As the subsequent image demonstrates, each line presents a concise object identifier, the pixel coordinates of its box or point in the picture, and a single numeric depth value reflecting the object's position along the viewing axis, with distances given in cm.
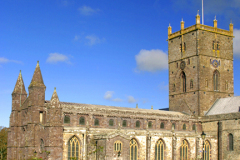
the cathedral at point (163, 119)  5659
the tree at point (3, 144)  8146
